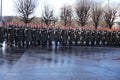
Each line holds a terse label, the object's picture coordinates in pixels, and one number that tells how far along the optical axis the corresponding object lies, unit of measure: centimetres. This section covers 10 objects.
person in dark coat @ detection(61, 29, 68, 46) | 985
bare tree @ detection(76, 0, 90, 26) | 2499
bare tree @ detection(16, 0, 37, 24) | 2180
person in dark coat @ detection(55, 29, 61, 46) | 973
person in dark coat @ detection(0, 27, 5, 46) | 874
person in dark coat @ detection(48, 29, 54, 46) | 959
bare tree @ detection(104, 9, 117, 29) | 2662
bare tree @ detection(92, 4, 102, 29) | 2563
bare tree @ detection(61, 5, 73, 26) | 2475
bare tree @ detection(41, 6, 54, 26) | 2409
